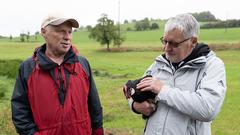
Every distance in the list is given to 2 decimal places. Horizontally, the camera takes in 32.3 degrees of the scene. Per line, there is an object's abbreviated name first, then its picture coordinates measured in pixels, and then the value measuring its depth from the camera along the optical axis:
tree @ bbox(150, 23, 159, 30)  110.25
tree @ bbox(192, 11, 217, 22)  114.06
